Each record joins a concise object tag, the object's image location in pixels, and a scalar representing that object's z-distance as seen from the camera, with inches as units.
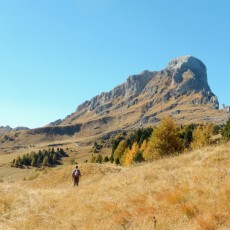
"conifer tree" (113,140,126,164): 4382.9
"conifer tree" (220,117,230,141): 2620.1
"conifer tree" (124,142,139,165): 3545.0
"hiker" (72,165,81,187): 1300.0
